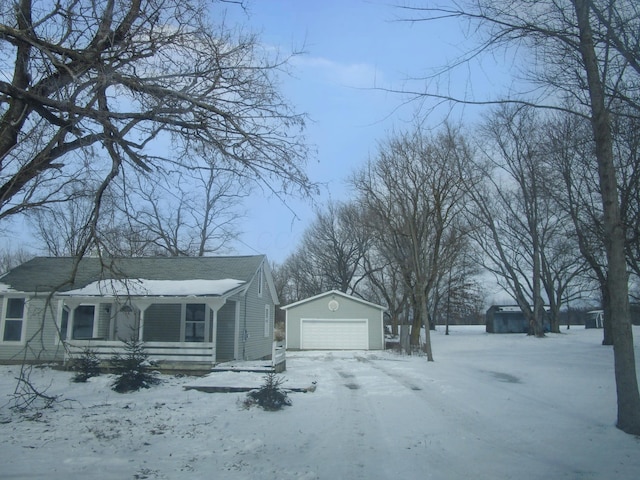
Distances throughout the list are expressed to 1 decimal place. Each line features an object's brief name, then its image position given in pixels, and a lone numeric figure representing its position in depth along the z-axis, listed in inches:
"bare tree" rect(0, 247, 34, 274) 1921.6
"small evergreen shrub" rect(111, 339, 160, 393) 462.3
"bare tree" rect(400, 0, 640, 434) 300.8
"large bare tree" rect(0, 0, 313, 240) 246.4
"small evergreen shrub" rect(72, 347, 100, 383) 525.7
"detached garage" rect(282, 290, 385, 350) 1212.5
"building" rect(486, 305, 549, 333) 2031.3
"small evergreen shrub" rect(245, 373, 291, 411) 377.2
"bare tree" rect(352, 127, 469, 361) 923.4
